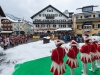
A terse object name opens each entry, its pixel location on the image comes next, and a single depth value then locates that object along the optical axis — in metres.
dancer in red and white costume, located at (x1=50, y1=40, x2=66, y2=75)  2.65
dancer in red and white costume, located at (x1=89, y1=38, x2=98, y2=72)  3.34
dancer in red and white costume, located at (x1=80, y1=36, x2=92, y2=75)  3.11
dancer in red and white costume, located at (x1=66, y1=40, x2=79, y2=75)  2.95
